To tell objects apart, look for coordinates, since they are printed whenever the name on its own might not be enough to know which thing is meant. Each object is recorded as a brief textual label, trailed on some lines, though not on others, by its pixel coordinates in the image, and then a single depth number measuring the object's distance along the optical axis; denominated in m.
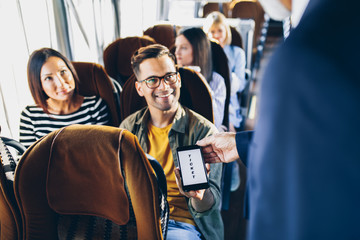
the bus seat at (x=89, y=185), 0.72
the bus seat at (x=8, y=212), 0.83
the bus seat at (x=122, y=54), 2.28
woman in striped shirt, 1.48
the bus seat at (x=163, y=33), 2.92
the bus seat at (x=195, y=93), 1.33
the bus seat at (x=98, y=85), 1.62
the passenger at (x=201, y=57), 1.75
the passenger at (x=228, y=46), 2.52
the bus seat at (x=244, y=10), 4.61
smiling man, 1.09
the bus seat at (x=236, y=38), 2.79
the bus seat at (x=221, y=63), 1.86
